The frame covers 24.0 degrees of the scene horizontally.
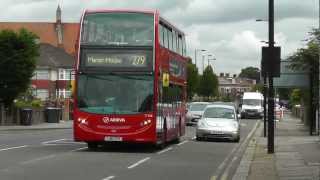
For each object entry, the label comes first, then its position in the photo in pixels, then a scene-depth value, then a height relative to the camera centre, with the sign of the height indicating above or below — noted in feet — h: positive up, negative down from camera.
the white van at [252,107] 237.61 -0.05
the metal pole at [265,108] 122.21 -0.19
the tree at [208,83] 351.05 +11.03
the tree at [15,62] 161.58 +9.50
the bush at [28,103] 175.75 +0.77
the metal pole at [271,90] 74.02 +1.67
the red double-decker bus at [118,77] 74.08 +2.93
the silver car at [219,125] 102.01 -2.48
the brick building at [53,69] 366.43 +18.17
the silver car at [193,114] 167.63 -1.63
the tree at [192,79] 303.68 +11.59
